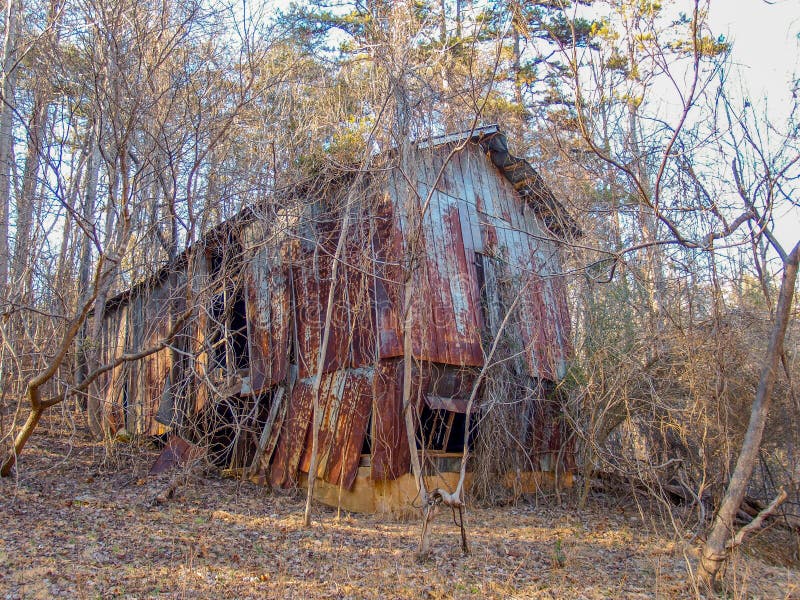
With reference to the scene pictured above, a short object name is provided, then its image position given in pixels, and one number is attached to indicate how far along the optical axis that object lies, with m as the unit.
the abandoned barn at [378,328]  9.94
